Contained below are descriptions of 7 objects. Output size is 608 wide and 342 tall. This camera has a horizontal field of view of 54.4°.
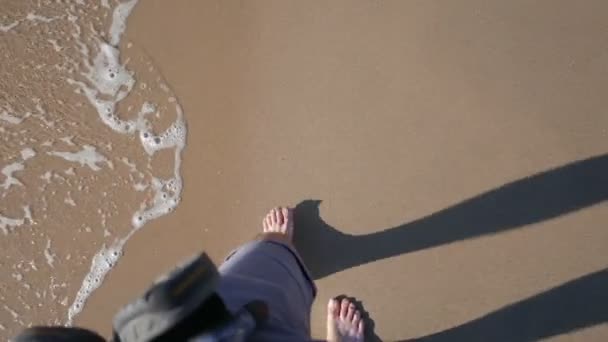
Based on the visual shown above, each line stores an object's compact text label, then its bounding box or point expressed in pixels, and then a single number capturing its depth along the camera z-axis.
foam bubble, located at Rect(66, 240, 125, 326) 1.78
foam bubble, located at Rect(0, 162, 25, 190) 1.85
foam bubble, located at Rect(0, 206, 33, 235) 1.83
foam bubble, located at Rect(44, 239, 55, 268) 1.80
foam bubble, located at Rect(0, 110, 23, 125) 1.88
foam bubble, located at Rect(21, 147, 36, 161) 1.86
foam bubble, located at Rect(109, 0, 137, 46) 1.87
